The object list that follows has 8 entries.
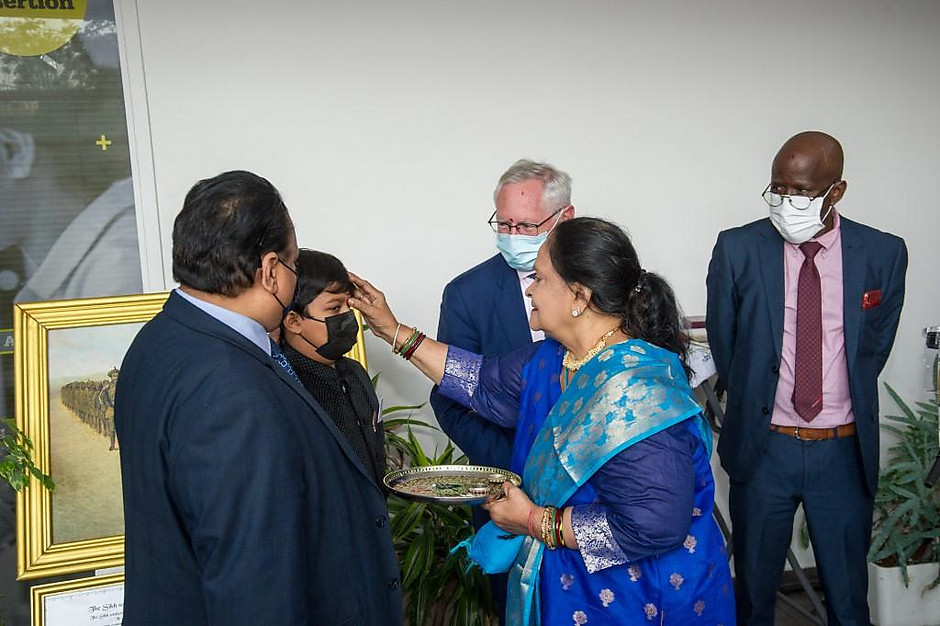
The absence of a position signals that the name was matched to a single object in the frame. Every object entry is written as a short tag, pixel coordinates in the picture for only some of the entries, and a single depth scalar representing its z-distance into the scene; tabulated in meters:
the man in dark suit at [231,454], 1.29
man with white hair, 2.53
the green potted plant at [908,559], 3.44
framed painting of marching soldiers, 2.30
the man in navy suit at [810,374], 2.79
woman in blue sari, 1.75
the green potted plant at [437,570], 2.92
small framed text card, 2.29
